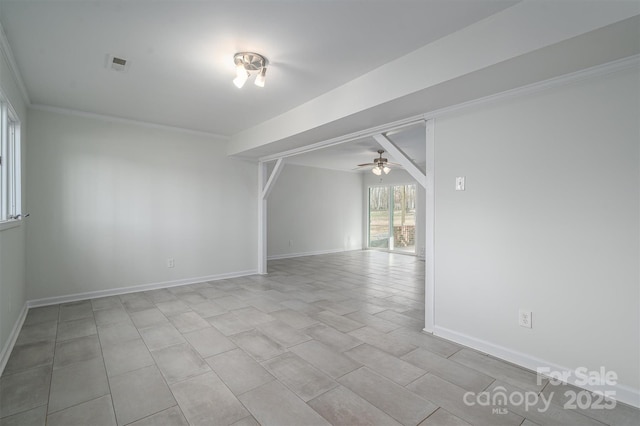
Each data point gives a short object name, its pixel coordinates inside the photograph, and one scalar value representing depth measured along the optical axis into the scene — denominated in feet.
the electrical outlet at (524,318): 7.71
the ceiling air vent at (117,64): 8.45
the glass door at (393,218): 29.56
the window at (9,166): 8.98
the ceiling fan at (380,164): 20.88
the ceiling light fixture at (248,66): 8.16
